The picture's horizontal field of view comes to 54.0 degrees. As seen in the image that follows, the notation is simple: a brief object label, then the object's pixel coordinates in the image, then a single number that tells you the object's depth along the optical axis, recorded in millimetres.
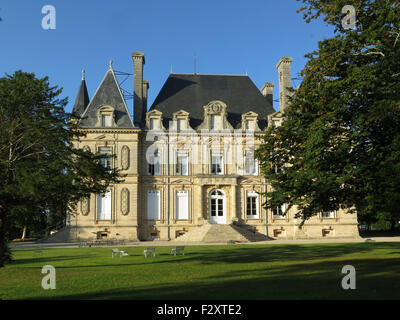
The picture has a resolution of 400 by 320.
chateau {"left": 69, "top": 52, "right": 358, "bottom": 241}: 36531
